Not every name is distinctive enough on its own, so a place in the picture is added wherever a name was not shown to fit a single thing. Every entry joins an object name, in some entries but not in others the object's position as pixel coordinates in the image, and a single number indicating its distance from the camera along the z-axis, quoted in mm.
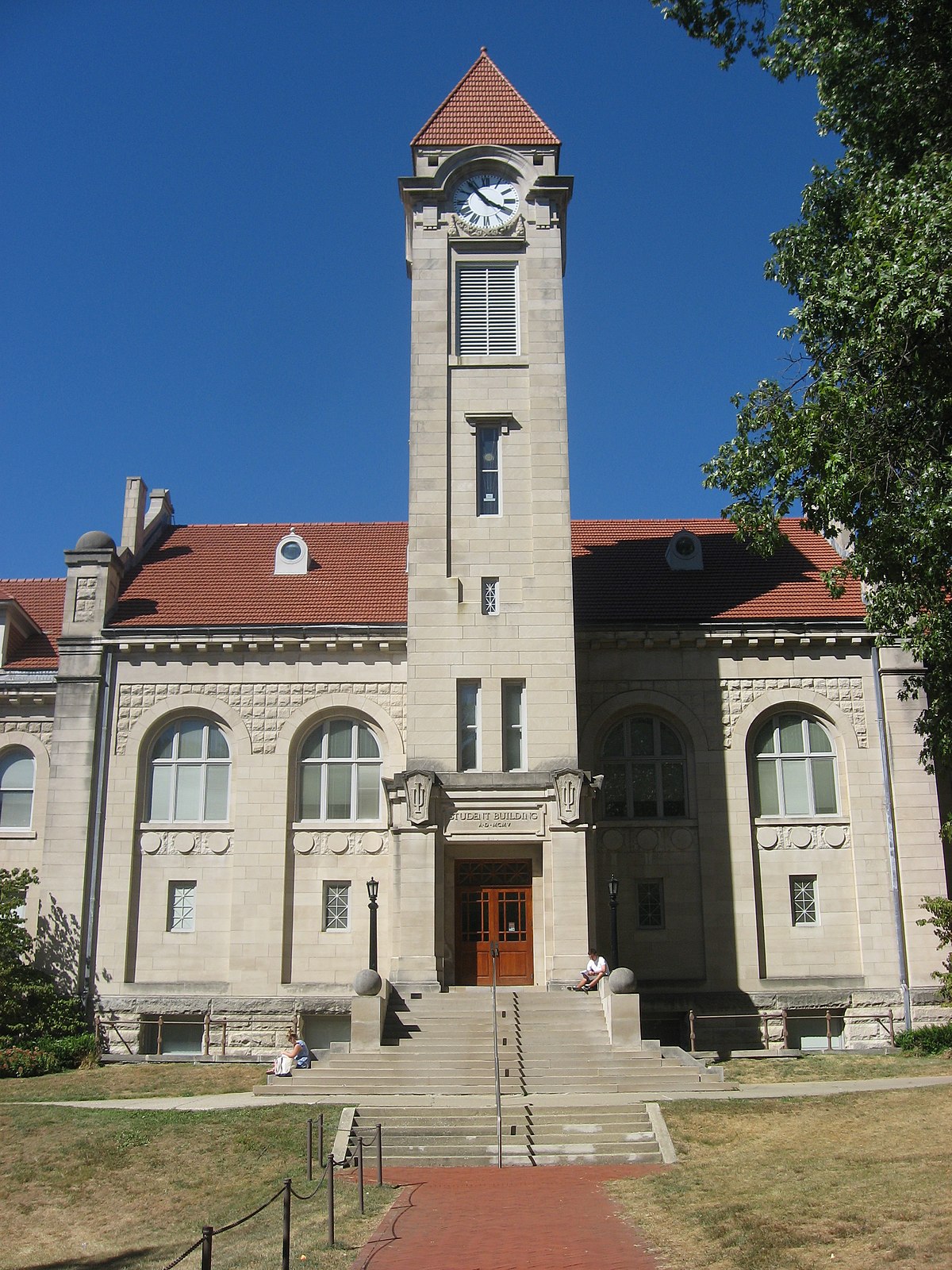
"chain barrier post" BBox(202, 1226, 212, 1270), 9945
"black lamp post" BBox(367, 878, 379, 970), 24359
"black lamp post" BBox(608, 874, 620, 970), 24266
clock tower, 25359
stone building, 27047
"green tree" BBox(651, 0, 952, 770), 17594
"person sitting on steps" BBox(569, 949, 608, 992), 23828
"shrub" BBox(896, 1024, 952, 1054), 25328
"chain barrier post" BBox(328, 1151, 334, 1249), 13609
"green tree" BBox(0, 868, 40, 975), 26078
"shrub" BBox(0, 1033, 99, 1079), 24438
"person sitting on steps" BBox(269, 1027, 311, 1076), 21750
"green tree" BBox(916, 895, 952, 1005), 25500
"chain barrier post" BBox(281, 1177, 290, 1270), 11844
